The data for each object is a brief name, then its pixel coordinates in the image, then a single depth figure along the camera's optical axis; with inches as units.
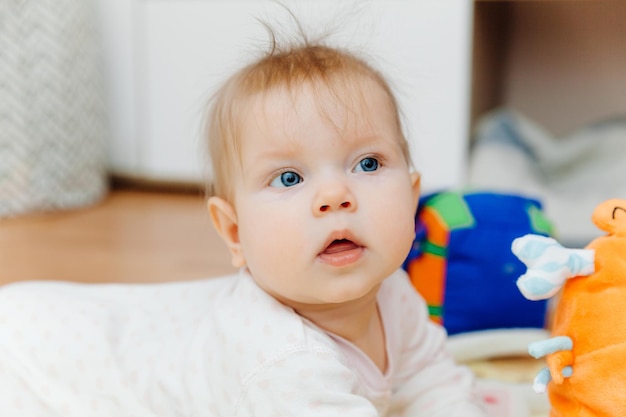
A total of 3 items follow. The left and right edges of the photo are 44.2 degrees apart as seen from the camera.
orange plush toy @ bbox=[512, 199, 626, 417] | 23.6
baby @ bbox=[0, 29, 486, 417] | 25.3
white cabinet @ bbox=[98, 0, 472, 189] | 66.0
